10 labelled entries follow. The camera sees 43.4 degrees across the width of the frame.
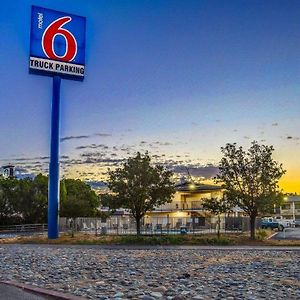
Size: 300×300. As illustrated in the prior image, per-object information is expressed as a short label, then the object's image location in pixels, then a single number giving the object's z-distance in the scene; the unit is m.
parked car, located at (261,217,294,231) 43.06
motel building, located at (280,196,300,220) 87.82
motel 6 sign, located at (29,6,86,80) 29.07
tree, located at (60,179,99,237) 38.18
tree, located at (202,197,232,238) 27.28
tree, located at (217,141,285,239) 26.30
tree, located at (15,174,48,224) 45.44
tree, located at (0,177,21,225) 44.90
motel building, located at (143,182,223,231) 47.38
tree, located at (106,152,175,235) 29.38
